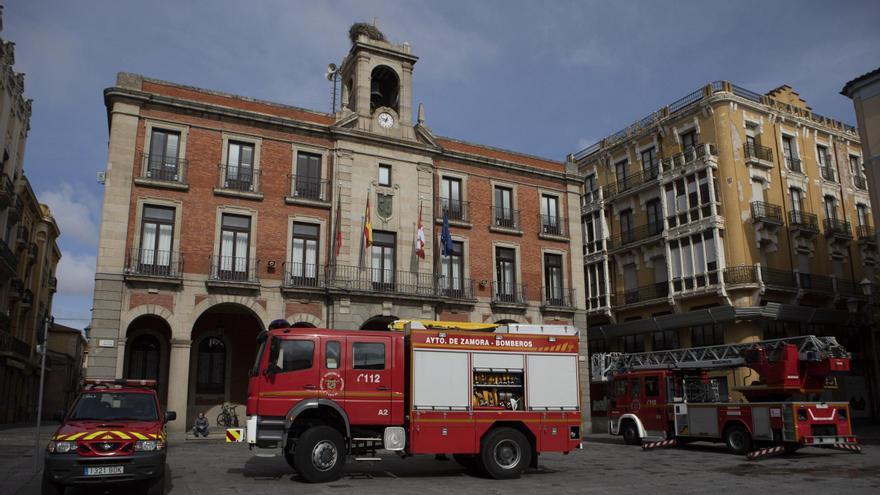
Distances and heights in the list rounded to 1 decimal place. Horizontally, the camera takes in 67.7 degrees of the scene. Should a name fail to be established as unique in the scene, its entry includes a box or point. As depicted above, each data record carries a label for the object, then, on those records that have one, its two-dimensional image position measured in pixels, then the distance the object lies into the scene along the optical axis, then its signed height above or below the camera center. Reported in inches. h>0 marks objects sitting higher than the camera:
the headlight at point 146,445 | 441.4 -38.4
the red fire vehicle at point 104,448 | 420.8 -39.5
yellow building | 1371.8 +335.8
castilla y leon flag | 1114.7 +234.4
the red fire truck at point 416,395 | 549.3 -9.3
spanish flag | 1079.6 +250.5
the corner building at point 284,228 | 984.9 +260.2
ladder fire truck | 771.4 -23.8
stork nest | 1221.7 +649.4
